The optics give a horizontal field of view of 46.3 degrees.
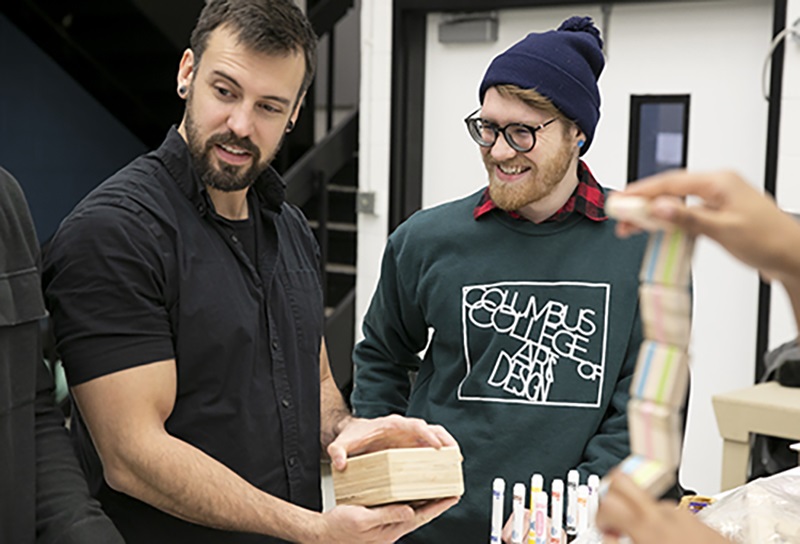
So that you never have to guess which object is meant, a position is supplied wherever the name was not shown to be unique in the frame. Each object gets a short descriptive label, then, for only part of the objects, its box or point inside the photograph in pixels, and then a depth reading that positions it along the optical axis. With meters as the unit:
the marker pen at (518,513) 1.40
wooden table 2.80
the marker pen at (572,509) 1.41
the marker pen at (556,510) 1.39
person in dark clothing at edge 1.22
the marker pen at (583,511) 1.40
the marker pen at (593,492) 1.42
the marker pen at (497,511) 1.46
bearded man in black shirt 1.38
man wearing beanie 1.75
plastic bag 1.13
